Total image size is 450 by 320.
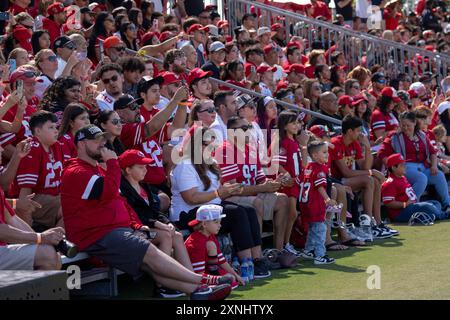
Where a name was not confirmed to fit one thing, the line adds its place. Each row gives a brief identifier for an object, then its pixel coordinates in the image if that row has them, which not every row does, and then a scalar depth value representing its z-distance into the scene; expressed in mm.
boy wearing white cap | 9847
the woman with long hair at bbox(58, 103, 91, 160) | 9898
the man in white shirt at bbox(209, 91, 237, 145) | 12155
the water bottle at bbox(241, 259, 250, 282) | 10297
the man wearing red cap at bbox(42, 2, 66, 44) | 15156
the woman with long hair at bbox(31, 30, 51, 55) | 13180
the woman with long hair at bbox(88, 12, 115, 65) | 14477
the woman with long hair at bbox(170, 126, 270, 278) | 10402
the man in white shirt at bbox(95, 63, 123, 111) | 11266
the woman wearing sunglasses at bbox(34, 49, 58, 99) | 11559
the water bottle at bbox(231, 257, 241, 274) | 10445
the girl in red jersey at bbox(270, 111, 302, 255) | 11664
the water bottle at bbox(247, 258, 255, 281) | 10320
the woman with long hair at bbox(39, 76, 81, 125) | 10406
